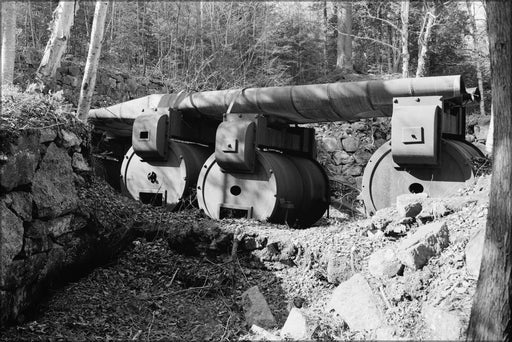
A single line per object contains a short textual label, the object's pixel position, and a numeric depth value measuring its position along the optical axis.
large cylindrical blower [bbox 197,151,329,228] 7.88
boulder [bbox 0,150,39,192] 4.79
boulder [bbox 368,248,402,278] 5.04
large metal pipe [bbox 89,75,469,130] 7.23
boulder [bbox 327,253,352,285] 5.53
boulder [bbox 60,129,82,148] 5.89
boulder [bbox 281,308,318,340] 4.59
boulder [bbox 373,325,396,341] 4.25
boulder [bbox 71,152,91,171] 6.13
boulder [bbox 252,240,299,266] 6.38
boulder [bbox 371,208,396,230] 5.96
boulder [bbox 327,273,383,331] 4.67
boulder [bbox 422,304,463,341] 3.83
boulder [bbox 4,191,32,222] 4.83
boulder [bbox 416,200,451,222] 5.59
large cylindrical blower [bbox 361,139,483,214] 6.98
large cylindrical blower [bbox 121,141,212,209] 8.72
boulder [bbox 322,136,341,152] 15.13
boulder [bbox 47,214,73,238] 5.32
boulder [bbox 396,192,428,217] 5.82
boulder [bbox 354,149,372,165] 14.80
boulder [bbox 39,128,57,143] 5.47
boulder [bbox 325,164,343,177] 14.87
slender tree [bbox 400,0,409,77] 16.61
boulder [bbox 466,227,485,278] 4.38
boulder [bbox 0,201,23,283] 4.61
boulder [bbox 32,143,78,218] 5.23
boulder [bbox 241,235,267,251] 6.70
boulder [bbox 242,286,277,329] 5.13
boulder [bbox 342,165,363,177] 14.70
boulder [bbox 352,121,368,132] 15.13
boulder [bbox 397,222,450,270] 4.85
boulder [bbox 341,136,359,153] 14.98
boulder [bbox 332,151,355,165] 14.97
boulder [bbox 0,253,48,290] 4.62
